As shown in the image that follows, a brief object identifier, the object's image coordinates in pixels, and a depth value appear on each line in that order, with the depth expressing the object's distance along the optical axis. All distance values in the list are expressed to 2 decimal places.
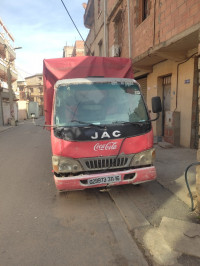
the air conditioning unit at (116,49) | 12.23
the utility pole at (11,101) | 21.89
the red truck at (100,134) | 3.44
